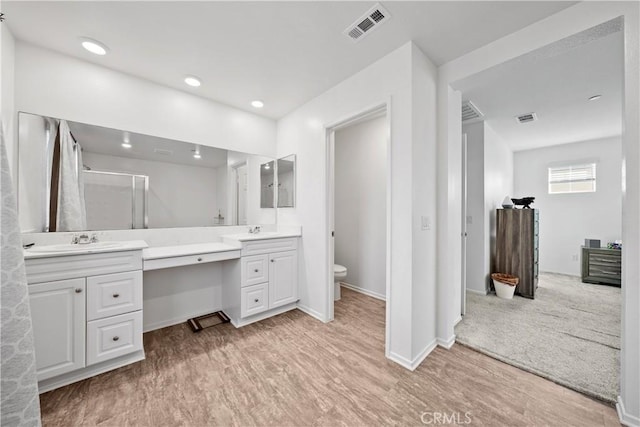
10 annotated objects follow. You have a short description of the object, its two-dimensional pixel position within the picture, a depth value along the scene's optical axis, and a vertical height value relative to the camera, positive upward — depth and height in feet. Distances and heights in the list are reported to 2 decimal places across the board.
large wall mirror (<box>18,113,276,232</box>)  6.16 +1.03
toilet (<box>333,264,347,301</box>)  9.94 -2.60
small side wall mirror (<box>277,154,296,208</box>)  9.73 +1.34
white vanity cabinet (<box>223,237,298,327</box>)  8.01 -2.40
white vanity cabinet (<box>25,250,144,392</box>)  5.03 -2.30
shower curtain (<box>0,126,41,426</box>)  3.28 -1.63
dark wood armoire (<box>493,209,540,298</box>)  10.92 -1.55
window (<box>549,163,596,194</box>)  14.38 +2.23
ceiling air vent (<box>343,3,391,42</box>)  5.12 +4.35
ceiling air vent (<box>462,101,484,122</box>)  9.43 +4.31
